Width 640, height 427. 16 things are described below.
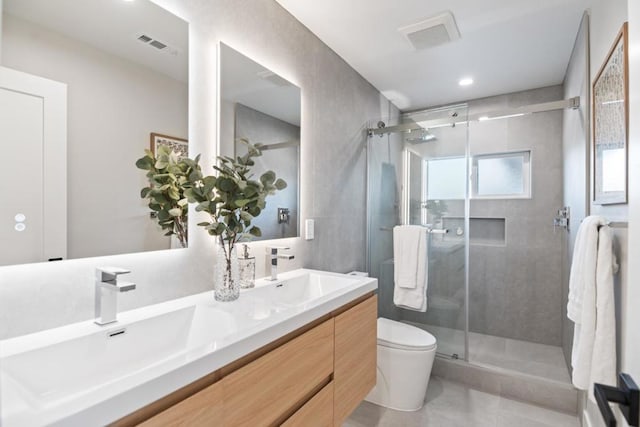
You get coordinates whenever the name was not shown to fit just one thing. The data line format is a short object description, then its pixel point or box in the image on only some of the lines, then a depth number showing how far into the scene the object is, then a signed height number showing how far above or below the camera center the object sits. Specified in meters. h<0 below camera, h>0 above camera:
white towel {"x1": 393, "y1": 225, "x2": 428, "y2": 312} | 2.56 -0.44
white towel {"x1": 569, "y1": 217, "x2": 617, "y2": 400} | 1.19 -0.39
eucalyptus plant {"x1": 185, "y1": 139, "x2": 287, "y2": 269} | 1.21 +0.07
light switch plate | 2.01 -0.09
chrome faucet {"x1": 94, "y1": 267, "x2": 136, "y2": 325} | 0.93 -0.23
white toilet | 2.05 -1.01
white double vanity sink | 0.58 -0.35
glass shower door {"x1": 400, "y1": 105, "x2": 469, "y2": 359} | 2.52 +0.04
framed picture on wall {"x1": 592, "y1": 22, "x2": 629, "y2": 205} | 1.16 +0.36
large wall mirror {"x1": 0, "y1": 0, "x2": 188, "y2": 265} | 0.91 +0.34
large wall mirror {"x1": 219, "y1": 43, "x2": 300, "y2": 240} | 1.51 +0.47
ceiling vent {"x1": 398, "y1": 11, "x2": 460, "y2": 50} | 1.96 +1.16
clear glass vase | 1.26 -0.25
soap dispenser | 1.43 -0.26
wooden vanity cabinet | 0.75 -0.52
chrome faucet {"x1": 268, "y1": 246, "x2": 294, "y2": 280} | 1.63 -0.23
